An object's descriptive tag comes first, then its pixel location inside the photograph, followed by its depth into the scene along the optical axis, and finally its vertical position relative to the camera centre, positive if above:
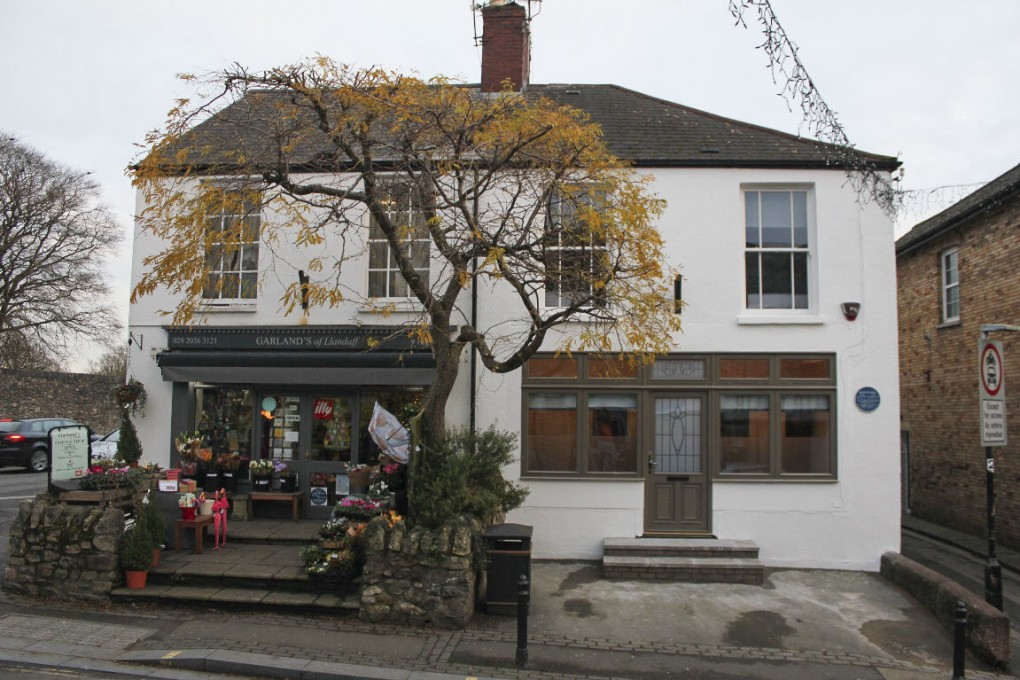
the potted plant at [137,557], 8.27 -1.82
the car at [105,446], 14.76 -1.02
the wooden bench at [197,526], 9.30 -1.64
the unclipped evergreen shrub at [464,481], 8.09 -0.91
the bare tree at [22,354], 26.86 +1.69
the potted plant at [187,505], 9.41 -1.39
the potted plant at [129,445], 10.62 -0.68
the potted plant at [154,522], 8.48 -1.46
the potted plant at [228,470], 10.92 -1.05
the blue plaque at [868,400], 10.41 +0.17
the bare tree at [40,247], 26.59 +5.84
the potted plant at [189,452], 10.82 -0.78
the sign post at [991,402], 8.41 +0.14
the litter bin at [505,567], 7.97 -1.81
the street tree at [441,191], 7.91 +2.56
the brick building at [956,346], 12.97 +1.41
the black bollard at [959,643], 6.37 -2.06
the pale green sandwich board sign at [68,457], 9.13 -0.75
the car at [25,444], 21.34 -1.40
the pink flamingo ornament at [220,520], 9.58 -1.60
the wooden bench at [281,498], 10.76 -1.44
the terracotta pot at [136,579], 8.28 -2.08
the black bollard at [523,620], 6.75 -2.03
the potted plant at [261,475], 10.86 -1.11
